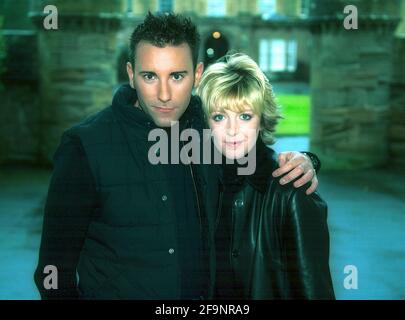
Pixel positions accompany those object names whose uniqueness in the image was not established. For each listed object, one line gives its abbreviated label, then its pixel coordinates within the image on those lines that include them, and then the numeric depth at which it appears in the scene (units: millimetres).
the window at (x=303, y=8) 29072
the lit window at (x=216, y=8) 27594
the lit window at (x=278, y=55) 29594
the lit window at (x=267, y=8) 28875
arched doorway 25659
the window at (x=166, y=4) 27172
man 1892
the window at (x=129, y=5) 27039
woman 2086
